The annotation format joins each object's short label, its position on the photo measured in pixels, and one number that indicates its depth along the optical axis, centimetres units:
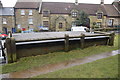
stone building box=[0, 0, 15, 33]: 3328
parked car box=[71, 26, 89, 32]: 2554
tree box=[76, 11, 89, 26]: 3306
